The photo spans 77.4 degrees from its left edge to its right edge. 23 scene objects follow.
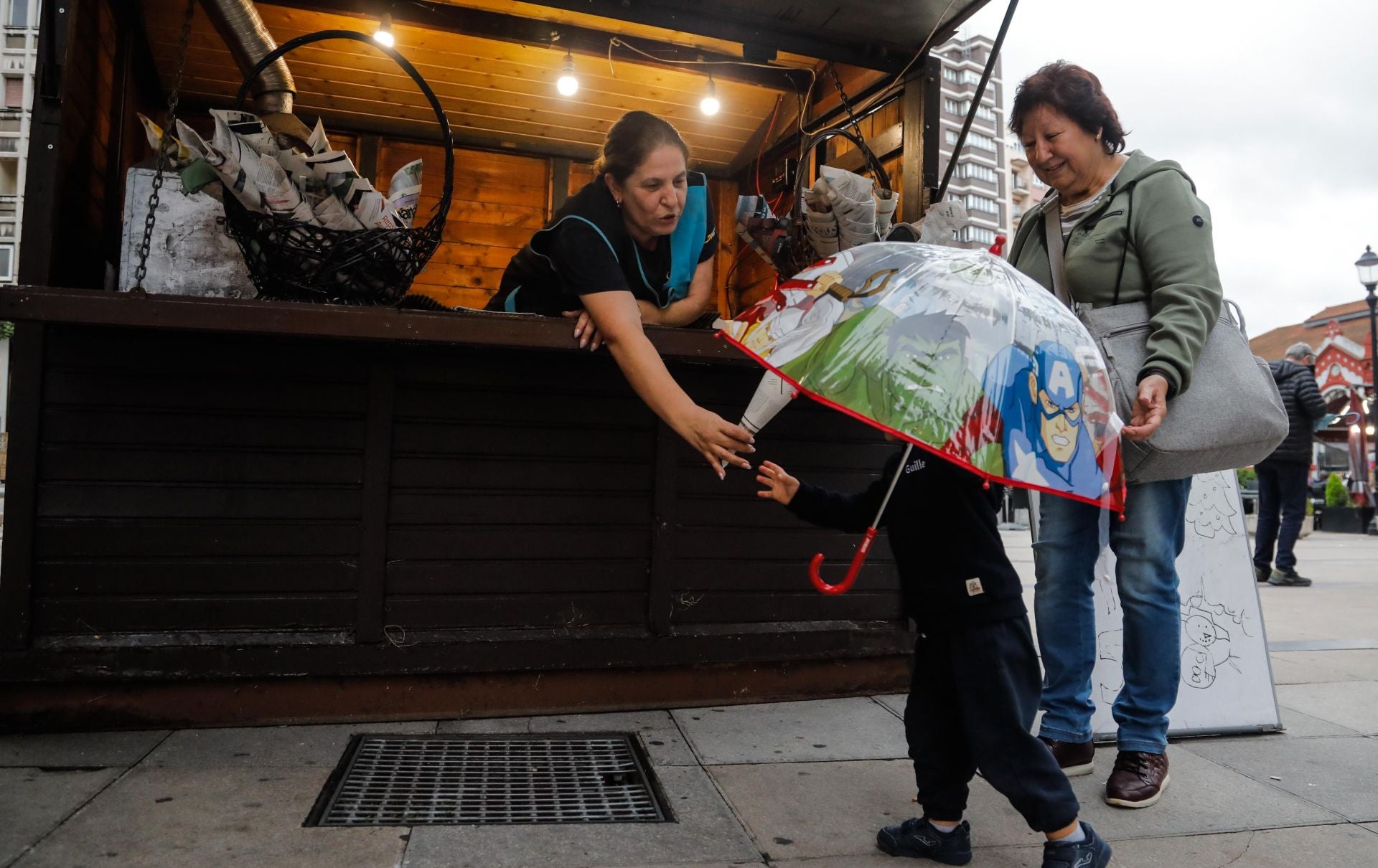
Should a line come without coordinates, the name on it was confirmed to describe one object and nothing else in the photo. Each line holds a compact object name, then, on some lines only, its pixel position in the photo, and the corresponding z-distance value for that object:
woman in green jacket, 2.35
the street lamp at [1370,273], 16.94
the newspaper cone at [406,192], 2.95
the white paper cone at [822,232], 3.11
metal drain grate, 2.22
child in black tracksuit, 1.85
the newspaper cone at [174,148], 2.45
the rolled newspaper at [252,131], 2.58
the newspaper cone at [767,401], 2.09
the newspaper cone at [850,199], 3.06
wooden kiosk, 2.72
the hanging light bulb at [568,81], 4.50
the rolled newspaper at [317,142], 2.73
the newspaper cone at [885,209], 3.33
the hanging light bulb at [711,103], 4.74
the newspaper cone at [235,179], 2.45
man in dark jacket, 7.14
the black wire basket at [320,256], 2.63
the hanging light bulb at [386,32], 3.98
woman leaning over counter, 2.47
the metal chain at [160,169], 2.52
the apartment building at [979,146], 85.25
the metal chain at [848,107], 3.44
